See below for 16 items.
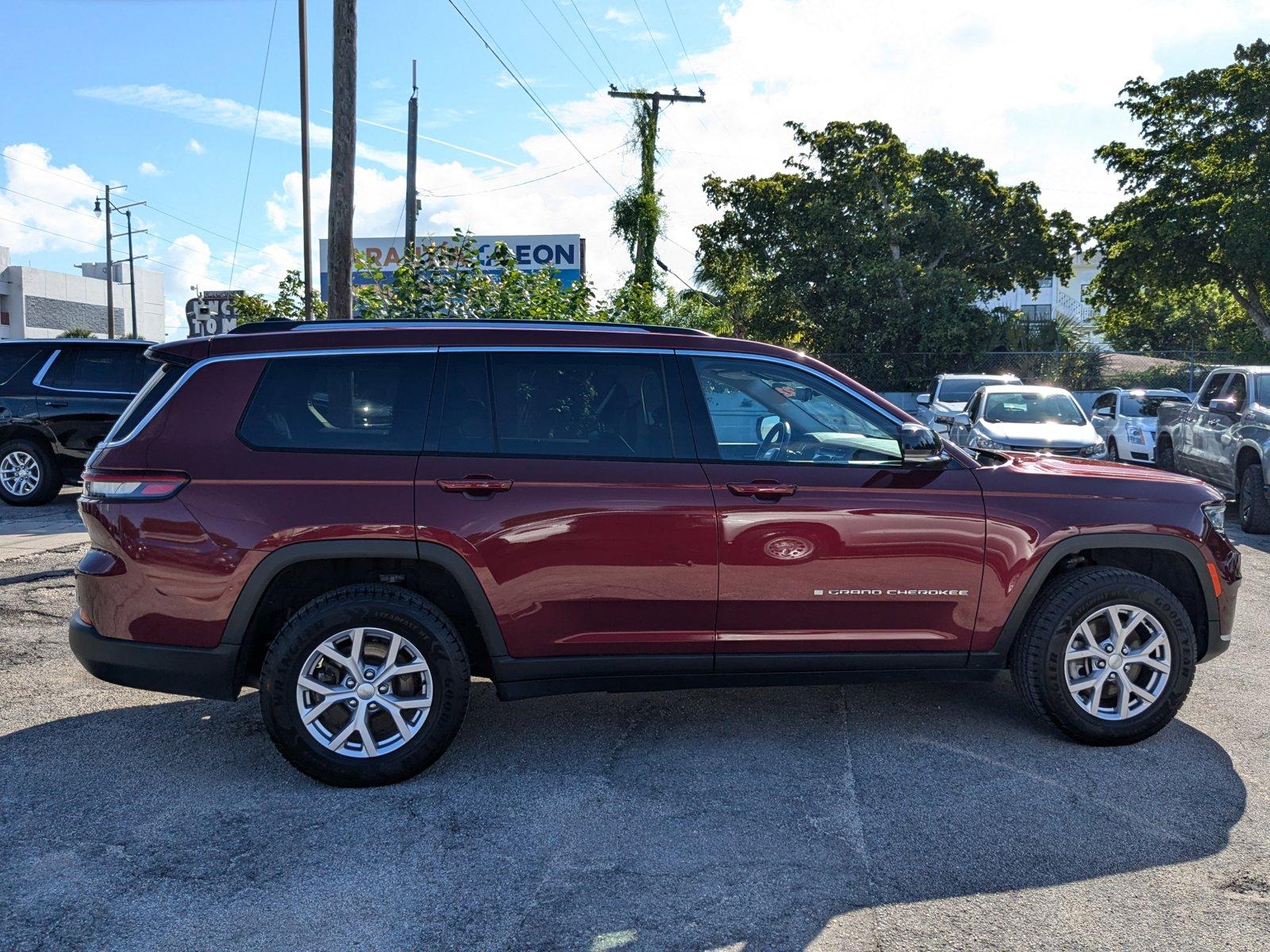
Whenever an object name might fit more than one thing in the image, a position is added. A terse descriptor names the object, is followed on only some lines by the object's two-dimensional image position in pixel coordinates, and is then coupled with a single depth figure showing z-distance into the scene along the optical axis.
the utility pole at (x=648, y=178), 31.52
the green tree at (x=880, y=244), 36.38
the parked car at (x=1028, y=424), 13.57
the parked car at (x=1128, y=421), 18.80
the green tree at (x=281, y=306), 14.87
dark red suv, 4.38
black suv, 12.64
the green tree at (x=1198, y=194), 29.50
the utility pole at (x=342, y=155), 11.62
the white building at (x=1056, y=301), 62.67
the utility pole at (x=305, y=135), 22.31
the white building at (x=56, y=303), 73.25
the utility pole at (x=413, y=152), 24.42
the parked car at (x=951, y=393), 20.39
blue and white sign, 35.91
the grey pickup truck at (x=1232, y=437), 11.66
